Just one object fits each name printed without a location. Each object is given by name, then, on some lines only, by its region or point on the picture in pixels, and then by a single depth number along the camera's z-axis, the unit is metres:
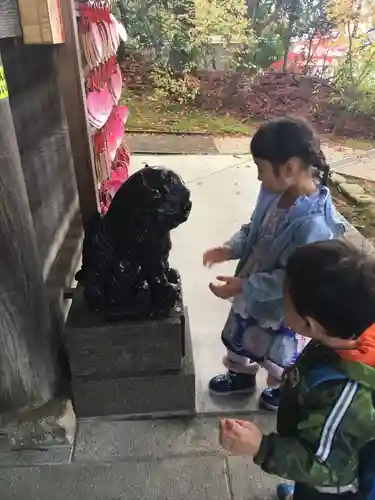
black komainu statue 1.65
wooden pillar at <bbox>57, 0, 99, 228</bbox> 1.98
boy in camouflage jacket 1.07
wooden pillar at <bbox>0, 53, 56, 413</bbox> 1.52
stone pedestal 1.83
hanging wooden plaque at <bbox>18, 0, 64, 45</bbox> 1.56
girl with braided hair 1.66
